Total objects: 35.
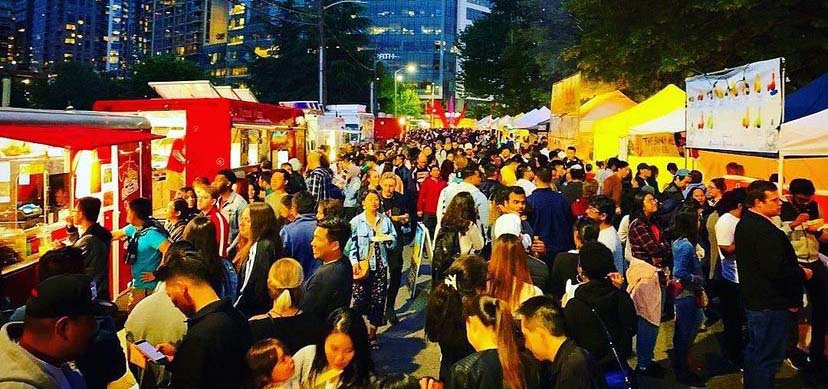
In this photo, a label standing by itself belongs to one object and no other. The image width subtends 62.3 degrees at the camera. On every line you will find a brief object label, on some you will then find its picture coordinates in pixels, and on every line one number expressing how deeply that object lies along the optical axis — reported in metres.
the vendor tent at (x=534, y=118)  30.14
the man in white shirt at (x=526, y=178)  9.77
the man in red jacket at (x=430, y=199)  10.16
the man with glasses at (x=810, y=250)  6.42
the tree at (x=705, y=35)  15.52
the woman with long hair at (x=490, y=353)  3.21
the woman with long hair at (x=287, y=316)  3.75
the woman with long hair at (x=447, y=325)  3.95
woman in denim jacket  6.82
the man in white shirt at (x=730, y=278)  6.53
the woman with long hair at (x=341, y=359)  3.25
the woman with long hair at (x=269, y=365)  3.18
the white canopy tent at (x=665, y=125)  14.49
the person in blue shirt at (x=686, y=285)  6.19
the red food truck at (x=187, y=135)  13.19
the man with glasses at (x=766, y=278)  5.27
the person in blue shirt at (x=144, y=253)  5.81
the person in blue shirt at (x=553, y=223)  7.46
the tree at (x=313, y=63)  52.72
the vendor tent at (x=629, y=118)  15.70
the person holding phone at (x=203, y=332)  3.21
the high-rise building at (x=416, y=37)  149.00
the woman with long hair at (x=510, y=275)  4.61
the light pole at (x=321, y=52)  27.84
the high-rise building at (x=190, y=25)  164.65
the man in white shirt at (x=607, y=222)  6.33
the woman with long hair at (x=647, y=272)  5.85
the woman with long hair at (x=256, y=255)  5.23
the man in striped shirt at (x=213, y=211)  6.76
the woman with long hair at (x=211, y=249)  4.62
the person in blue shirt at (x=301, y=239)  6.33
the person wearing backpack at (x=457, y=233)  6.80
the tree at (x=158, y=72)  56.84
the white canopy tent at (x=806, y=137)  7.06
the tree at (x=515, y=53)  34.97
